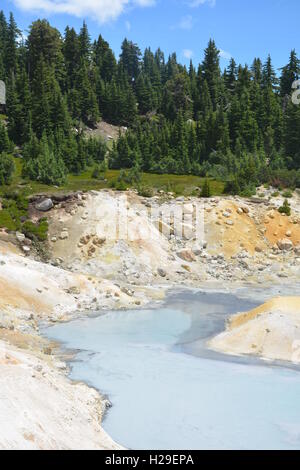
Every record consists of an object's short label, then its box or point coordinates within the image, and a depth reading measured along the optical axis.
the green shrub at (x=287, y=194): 46.69
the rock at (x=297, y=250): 39.67
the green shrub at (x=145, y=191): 43.28
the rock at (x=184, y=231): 38.97
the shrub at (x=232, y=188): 46.84
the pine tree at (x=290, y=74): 82.06
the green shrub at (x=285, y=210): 43.34
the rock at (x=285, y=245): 40.00
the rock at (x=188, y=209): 41.12
